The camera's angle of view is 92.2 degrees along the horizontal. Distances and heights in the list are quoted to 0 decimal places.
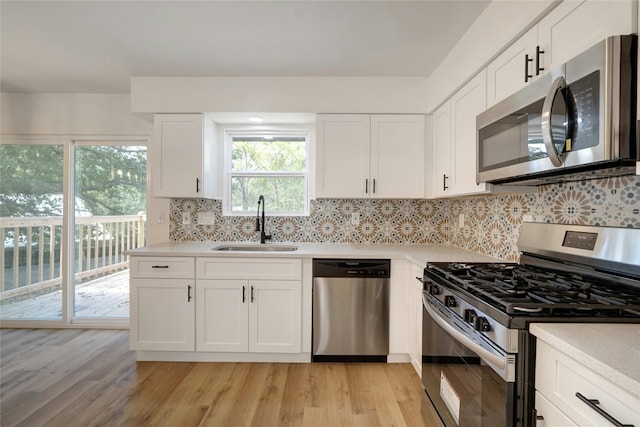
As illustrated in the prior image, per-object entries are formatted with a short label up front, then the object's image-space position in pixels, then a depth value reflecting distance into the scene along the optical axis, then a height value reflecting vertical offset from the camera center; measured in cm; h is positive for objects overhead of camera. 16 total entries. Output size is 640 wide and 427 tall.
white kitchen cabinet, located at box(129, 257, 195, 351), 238 -74
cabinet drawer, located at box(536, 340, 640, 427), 67 -43
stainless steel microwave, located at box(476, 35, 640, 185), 91 +32
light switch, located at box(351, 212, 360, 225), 298 -7
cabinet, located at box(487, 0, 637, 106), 98 +67
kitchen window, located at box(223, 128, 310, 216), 311 +39
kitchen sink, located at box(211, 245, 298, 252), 281 -35
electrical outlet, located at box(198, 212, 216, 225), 304 -9
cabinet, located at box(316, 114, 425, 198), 264 +45
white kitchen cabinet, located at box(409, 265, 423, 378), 213 -78
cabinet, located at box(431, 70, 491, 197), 185 +49
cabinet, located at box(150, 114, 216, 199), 268 +47
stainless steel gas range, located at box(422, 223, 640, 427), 95 -32
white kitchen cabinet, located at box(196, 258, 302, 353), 238 -70
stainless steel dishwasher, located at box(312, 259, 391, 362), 236 -74
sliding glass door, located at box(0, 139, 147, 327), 313 -10
